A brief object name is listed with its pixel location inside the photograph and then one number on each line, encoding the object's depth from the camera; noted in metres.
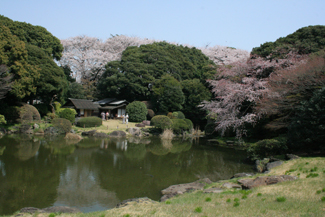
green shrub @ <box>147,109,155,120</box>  28.20
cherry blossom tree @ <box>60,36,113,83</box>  37.69
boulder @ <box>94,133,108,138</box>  19.62
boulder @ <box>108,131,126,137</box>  20.05
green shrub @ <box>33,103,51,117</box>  23.30
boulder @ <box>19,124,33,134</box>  18.62
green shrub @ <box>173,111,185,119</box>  26.24
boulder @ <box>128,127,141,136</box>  21.33
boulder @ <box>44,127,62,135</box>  18.84
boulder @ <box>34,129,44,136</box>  18.57
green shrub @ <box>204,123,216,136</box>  21.42
